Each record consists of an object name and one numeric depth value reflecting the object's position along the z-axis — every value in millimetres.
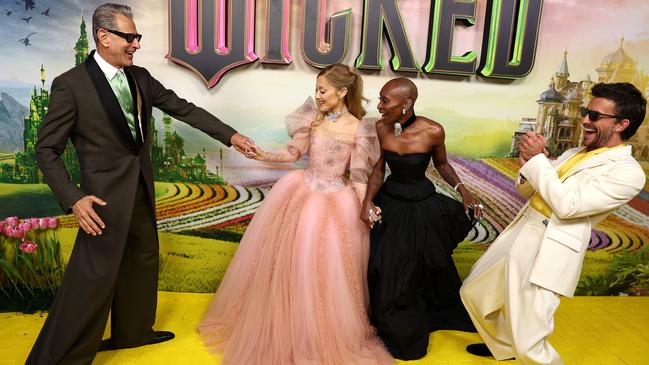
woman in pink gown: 2773
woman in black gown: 2902
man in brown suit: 2322
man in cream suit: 2301
